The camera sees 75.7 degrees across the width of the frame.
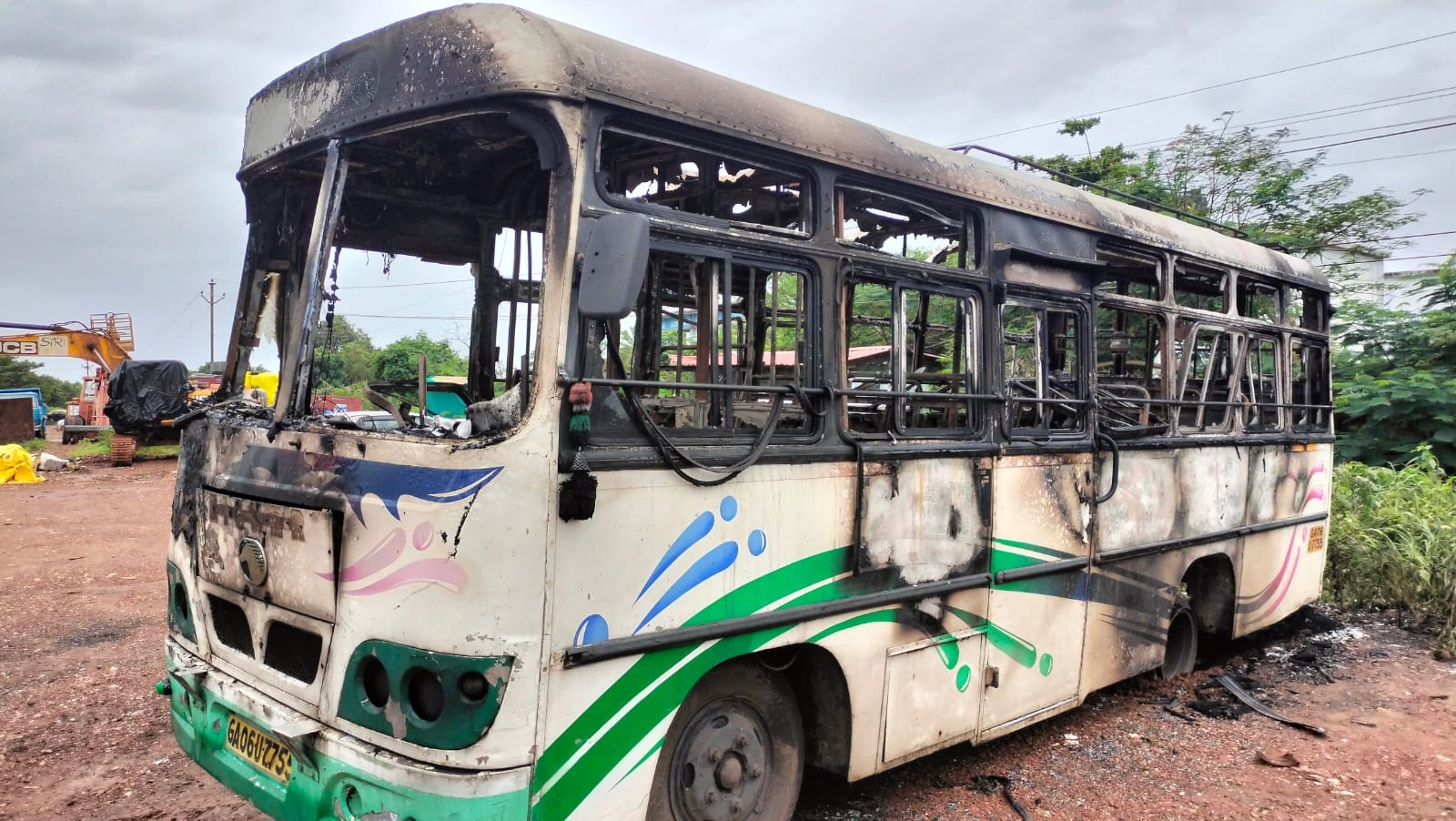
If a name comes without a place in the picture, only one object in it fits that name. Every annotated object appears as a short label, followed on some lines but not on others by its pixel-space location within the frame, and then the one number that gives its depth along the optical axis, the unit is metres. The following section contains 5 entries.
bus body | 2.75
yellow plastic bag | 17.31
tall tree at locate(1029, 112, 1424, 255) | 13.84
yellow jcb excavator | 25.34
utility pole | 48.91
